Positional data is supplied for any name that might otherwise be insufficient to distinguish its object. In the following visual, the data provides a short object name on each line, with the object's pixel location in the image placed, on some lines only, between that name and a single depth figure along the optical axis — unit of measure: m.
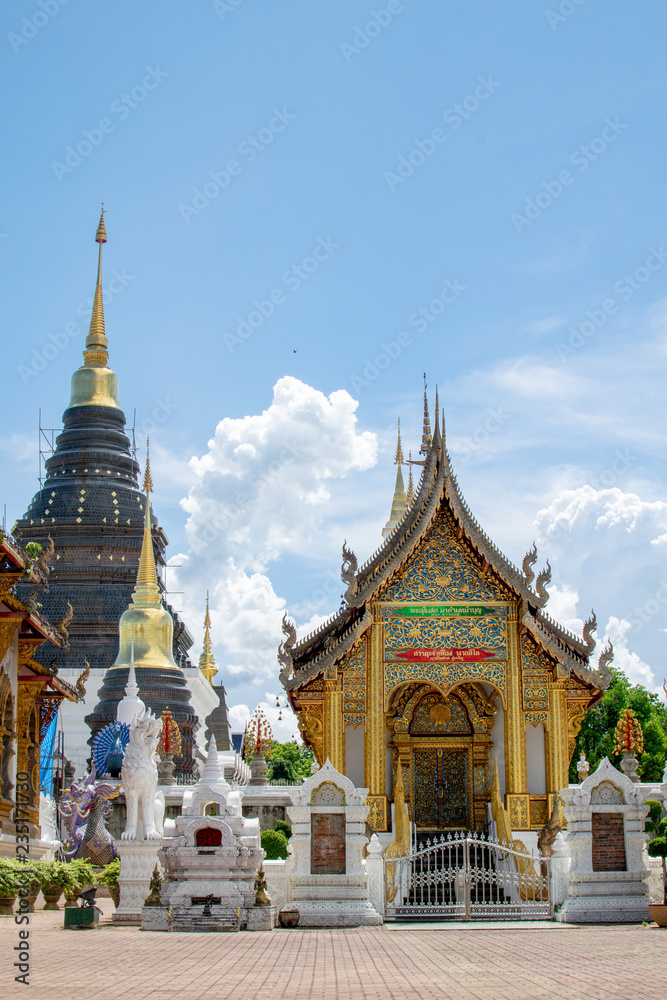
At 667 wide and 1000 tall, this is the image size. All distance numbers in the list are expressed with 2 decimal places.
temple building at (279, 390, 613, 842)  24.80
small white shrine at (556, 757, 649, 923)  18.83
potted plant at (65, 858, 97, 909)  19.81
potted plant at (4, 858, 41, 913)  18.16
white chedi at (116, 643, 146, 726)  35.34
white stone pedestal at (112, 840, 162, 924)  20.28
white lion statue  23.92
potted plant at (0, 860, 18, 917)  17.77
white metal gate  19.47
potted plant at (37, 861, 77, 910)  19.23
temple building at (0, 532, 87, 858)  23.17
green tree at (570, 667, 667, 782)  44.56
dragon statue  26.14
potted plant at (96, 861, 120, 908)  20.73
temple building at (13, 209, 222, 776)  51.69
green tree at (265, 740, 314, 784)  76.12
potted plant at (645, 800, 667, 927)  17.16
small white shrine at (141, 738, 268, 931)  17.56
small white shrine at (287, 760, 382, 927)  18.67
